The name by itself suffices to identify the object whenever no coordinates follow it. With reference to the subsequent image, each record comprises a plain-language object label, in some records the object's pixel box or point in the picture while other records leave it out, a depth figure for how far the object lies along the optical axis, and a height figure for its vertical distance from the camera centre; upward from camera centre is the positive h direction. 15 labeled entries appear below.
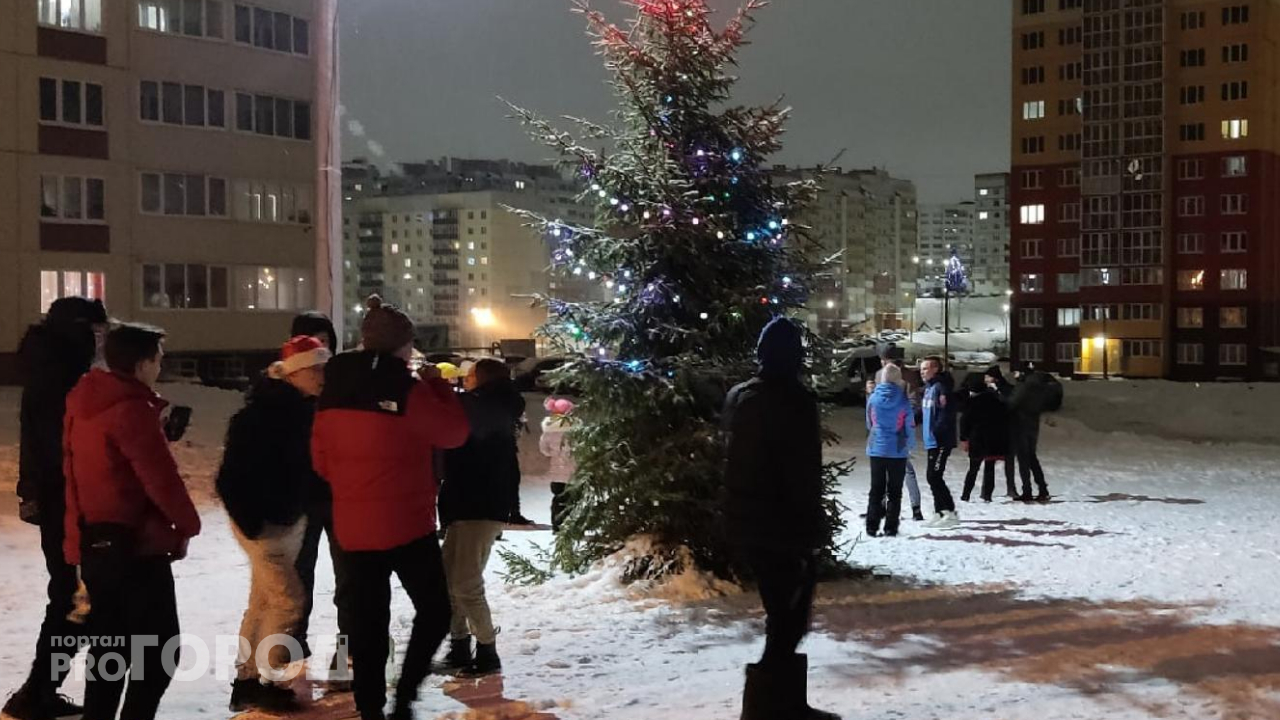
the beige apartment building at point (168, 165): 35.03 +5.28
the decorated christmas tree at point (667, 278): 8.81 +0.40
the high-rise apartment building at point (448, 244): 140.88 +11.45
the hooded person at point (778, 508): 5.31 -0.81
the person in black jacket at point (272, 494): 5.71 -0.78
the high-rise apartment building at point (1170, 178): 73.19 +9.32
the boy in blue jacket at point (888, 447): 11.67 -1.18
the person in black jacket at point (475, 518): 6.45 -1.04
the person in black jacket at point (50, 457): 5.57 -0.59
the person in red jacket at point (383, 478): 5.08 -0.64
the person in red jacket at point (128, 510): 4.76 -0.72
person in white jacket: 9.64 -1.04
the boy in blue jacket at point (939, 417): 13.27 -1.05
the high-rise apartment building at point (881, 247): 165.88 +12.57
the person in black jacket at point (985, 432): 14.70 -1.32
